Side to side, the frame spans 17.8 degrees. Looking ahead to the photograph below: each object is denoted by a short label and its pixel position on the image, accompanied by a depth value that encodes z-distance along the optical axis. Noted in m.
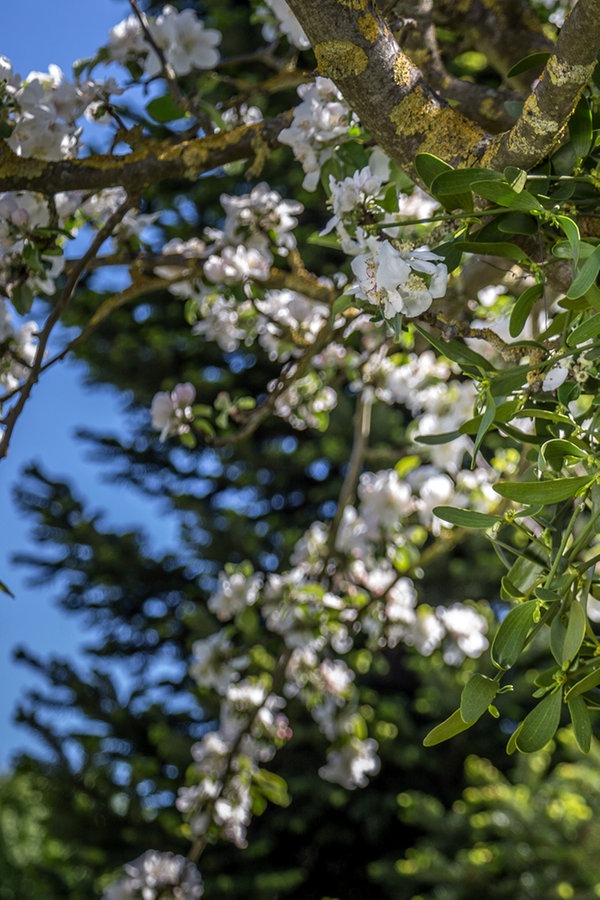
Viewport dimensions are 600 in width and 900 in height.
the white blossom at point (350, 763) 2.40
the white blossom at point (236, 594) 2.22
